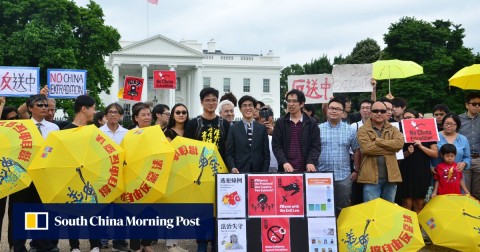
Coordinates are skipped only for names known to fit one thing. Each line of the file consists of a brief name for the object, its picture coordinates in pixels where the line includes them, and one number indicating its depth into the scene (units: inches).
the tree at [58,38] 1347.2
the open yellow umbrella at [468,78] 350.0
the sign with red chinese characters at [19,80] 417.7
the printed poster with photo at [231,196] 236.5
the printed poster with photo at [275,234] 232.8
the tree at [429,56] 1608.0
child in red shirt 302.5
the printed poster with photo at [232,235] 231.8
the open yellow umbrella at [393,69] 419.3
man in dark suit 258.2
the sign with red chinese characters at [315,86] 394.9
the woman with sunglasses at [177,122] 273.3
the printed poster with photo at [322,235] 234.5
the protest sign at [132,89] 602.5
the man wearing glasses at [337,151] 270.7
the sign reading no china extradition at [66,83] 470.6
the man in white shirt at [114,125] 278.2
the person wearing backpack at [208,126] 265.1
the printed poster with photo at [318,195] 240.1
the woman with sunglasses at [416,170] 303.9
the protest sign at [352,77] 403.2
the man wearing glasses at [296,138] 263.3
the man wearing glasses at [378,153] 269.3
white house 2775.6
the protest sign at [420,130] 299.7
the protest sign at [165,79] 795.4
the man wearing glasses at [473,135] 319.0
